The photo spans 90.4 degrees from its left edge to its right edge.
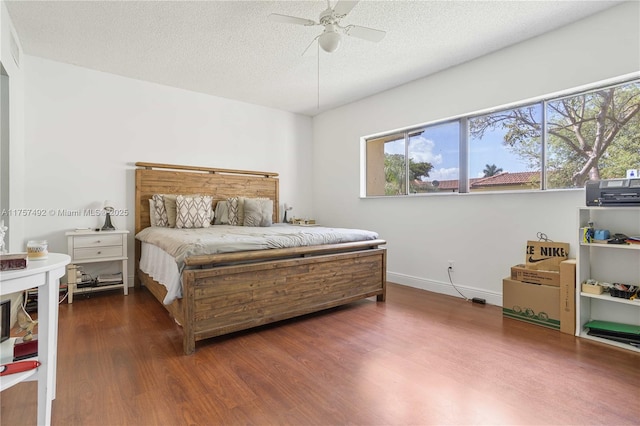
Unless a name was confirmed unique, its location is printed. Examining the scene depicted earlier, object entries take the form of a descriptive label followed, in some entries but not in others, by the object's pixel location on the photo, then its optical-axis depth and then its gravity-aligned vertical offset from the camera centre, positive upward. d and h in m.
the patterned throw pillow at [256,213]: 4.16 -0.02
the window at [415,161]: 3.79 +0.68
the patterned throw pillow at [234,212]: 4.26 +0.00
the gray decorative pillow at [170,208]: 3.83 +0.04
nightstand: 3.31 -0.42
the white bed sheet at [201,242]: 2.22 -0.25
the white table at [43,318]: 1.17 -0.44
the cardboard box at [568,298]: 2.48 -0.67
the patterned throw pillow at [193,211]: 3.74 +0.01
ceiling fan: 2.17 +1.36
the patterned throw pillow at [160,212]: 3.83 -0.01
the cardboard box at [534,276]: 2.64 -0.54
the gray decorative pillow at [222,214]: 4.27 -0.03
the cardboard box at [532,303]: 2.60 -0.77
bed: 2.18 -0.58
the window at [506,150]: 3.10 +0.66
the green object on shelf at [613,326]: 2.28 -0.84
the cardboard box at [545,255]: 2.74 -0.37
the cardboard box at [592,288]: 2.40 -0.57
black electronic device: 2.21 +0.15
